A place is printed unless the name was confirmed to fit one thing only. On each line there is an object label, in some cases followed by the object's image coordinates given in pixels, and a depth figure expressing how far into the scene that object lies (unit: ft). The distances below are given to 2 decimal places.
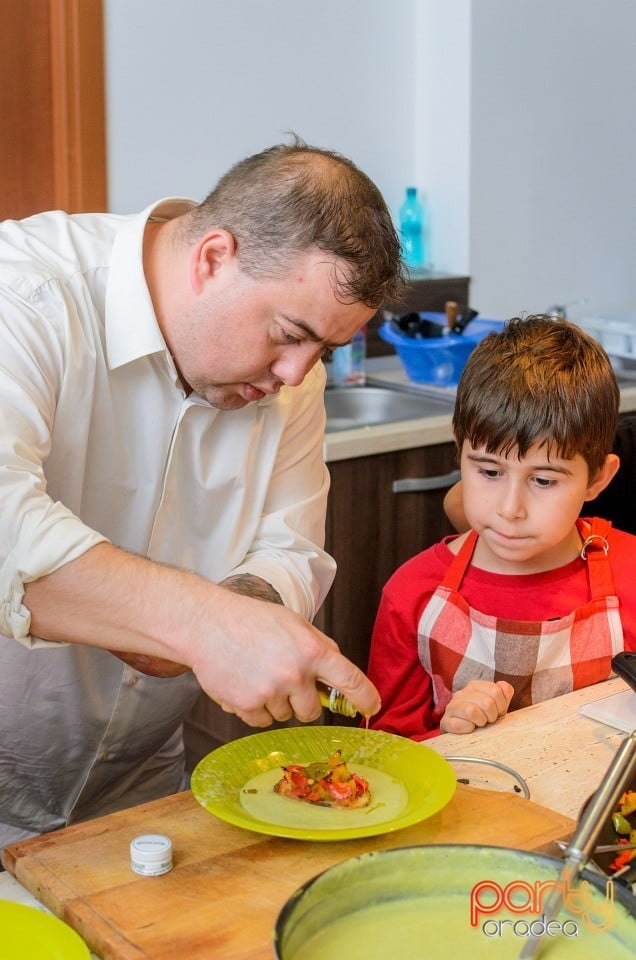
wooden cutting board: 3.03
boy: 5.42
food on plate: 3.76
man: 3.53
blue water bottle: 10.66
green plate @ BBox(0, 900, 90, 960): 2.90
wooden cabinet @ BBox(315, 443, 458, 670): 8.39
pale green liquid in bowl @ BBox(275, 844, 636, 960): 2.82
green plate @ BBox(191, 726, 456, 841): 3.48
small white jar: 3.29
